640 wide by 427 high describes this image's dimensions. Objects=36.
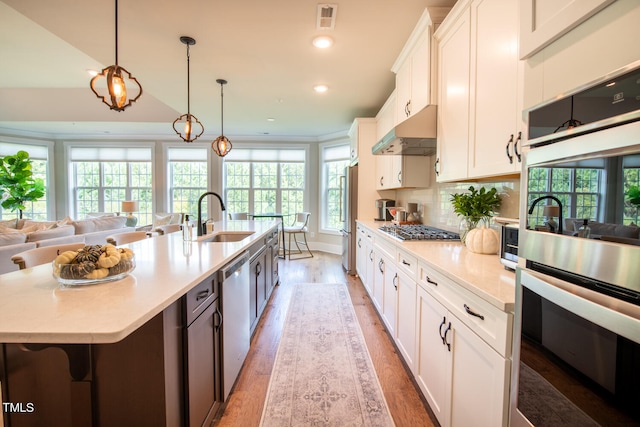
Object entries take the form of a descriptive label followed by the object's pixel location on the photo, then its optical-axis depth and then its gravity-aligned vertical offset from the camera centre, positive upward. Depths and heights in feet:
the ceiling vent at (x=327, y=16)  6.82 +4.71
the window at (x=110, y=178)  21.74 +1.60
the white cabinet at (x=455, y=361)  3.27 -2.23
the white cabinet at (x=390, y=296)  7.22 -2.57
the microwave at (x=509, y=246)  4.25 -0.67
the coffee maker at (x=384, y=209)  13.33 -0.34
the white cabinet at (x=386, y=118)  10.66 +3.57
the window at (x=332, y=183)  20.38 +1.36
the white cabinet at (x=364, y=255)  10.61 -2.29
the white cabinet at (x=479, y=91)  4.41 +2.09
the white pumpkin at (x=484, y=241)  5.60 -0.76
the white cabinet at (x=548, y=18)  2.23 +1.62
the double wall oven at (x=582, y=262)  1.84 -0.45
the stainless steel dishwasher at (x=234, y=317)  5.32 -2.47
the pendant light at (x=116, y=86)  6.29 +2.59
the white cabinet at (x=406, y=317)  5.88 -2.58
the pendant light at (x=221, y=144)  12.45 +2.51
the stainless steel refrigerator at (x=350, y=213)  14.32 -0.59
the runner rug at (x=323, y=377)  5.29 -4.01
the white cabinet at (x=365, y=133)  14.07 +3.44
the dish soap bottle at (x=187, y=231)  7.40 -0.83
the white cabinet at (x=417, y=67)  7.04 +3.89
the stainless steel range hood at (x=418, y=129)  7.22 +1.89
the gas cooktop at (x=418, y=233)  7.19 -0.85
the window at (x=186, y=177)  21.61 +1.76
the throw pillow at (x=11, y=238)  8.84 -1.30
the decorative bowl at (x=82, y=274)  3.60 -0.98
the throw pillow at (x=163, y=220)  19.21 -1.44
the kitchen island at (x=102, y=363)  3.13 -2.01
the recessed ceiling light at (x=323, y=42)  8.20 +4.74
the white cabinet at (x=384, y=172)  11.61 +1.32
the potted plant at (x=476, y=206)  5.98 -0.07
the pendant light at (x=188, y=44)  8.25 +4.70
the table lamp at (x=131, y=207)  18.74 -0.55
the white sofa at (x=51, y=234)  8.65 -1.39
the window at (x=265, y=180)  21.84 +1.59
